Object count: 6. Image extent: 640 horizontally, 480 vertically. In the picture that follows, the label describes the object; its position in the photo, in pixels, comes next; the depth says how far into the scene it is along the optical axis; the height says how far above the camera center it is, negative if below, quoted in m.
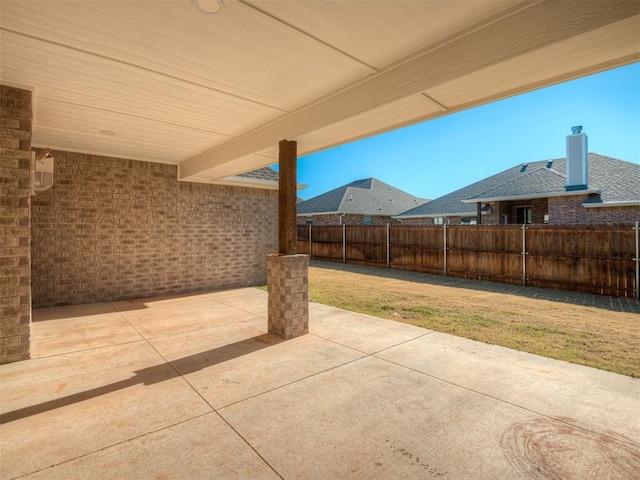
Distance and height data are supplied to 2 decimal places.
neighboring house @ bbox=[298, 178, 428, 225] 25.08 +2.97
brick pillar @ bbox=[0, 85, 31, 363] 3.96 +0.22
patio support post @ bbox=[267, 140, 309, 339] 4.98 -0.48
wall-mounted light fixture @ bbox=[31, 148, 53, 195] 5.54 +1.23
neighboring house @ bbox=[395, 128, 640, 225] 13.20 +2.14
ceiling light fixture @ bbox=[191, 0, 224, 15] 2.39 +1.80
